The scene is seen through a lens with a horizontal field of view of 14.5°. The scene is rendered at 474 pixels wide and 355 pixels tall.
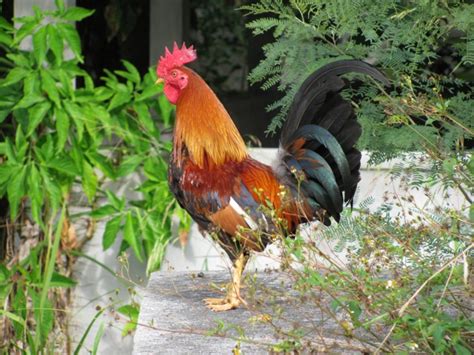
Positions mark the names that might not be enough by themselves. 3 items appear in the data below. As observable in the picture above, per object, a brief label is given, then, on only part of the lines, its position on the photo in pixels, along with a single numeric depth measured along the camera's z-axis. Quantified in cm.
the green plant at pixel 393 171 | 452
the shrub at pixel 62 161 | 932
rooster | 638
